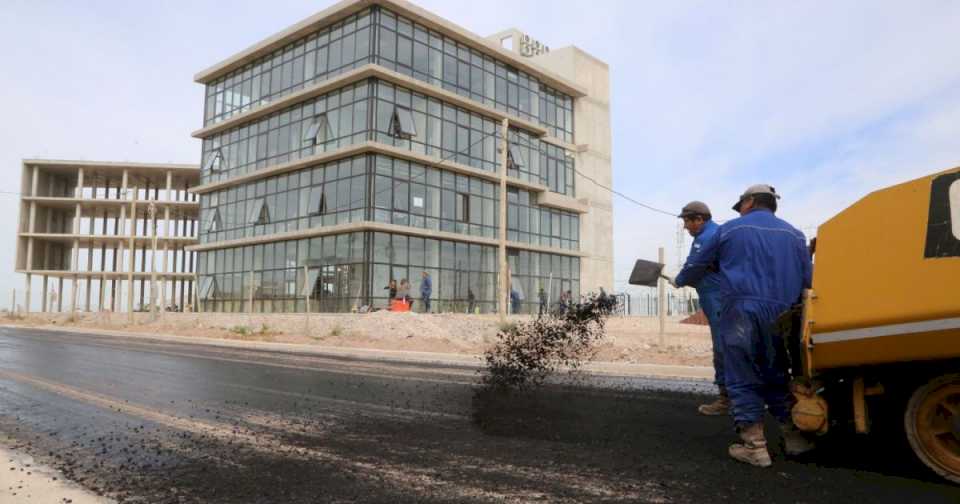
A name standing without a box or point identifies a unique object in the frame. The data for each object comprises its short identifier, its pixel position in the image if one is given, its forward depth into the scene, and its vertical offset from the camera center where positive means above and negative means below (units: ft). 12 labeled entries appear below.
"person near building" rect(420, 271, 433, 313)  90.43 +1.17
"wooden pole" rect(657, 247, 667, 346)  43.99 +0.36
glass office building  101.71 +23.25
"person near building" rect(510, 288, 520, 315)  116.26 -0.75
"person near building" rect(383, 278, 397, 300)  93.76 +1.21
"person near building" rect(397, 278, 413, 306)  95.09 +0.97
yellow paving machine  10.72 -0.32
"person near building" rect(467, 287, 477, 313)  110.52 -0.62
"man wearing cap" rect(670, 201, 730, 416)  18.61 +0.42
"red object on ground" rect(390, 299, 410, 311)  88.38 -1.18
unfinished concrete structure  203.41 +24.35
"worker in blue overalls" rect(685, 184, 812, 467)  13.10 -0.15
